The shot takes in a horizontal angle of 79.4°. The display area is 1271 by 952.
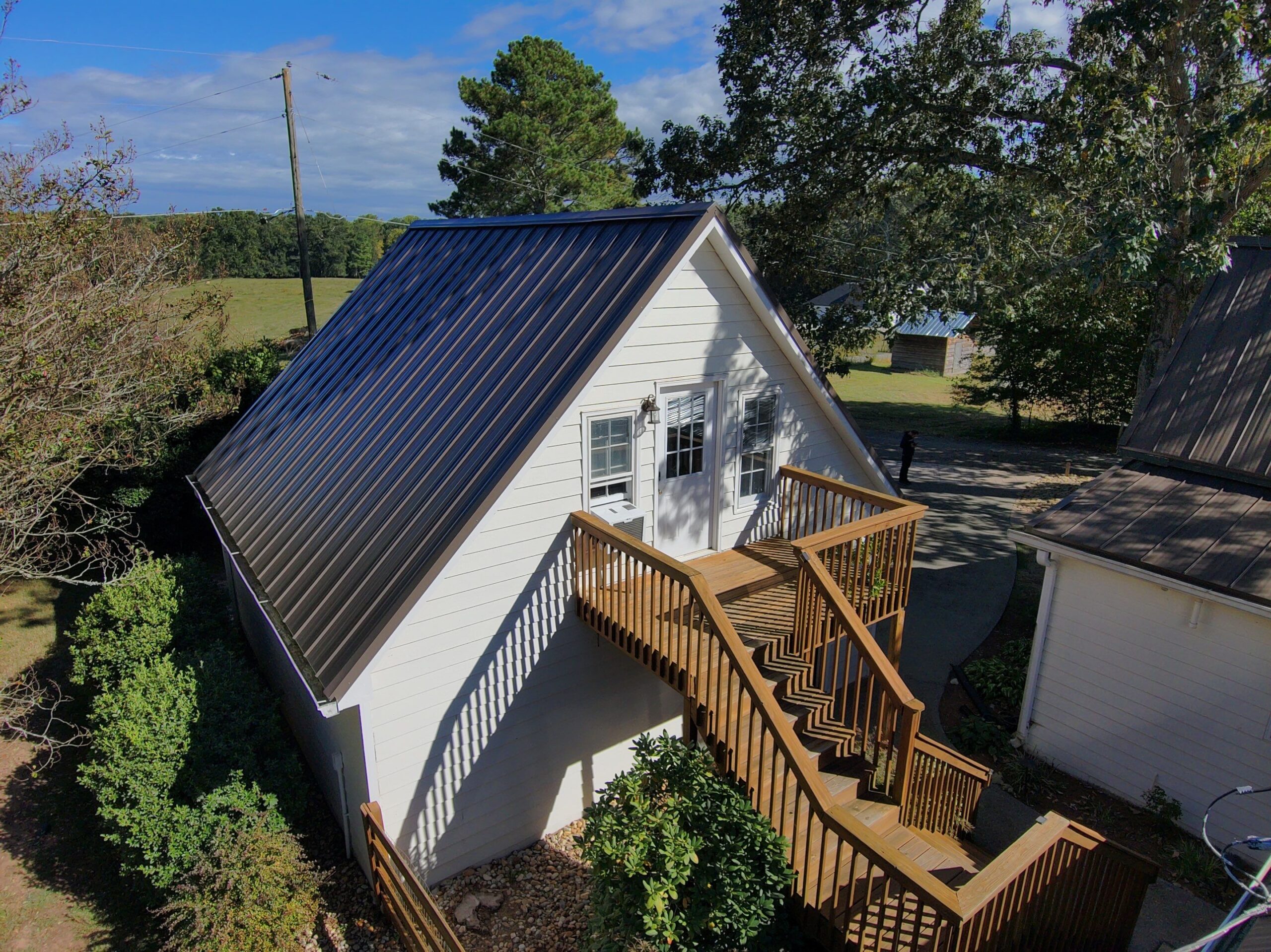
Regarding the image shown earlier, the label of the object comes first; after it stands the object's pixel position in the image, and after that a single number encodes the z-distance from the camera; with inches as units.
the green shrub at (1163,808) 323.3
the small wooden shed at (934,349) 1584.6
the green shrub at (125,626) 373.4
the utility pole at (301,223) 754.8
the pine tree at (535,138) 1219.9
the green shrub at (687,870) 217.5
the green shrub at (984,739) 376.8
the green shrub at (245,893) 253.4
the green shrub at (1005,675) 414.9
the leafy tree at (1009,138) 457.1
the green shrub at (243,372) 647.1
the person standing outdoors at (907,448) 768.9
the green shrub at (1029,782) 344.8
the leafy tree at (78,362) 405.7
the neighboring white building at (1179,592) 304.3
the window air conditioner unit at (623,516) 319.6
